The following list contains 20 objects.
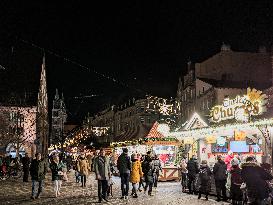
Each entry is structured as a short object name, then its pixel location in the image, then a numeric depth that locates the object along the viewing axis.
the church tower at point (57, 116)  172.45
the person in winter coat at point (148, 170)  19.02
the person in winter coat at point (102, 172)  16.19
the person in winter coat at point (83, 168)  24.61
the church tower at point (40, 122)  61.19
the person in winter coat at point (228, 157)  20.83
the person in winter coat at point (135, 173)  17.95
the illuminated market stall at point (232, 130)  19.95
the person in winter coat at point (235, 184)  14.41
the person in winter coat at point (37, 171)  17.06
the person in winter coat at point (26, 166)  29.59
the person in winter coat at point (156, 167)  20.56
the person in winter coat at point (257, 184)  9.99
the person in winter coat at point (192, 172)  19.35
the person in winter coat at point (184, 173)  20.69
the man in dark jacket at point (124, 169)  17.23
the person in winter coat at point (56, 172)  18.58
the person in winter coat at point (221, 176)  16.88
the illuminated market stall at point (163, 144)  29.41
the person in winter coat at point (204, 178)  17.60
